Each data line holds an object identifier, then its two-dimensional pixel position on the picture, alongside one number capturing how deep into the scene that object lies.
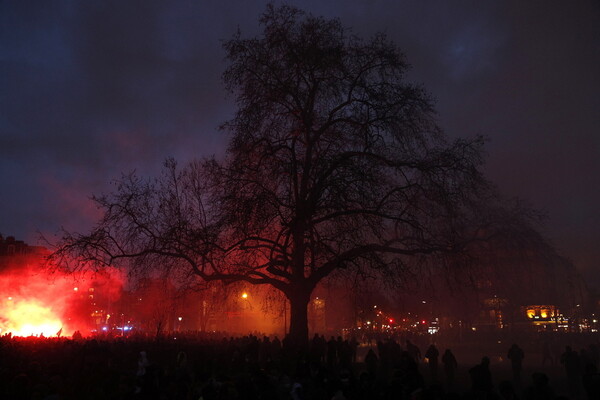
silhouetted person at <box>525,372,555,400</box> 8.98
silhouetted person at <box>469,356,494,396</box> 11.92
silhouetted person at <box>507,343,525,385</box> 18.48
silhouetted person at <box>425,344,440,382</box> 18.67
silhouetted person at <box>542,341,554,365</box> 25.78
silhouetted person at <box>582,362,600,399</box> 9.91
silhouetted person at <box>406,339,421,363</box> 21.59
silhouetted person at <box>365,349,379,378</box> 16.87
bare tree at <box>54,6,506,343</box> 18.19
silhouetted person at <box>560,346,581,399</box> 16.28
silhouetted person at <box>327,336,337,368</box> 19.58
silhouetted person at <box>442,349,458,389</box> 17.55
